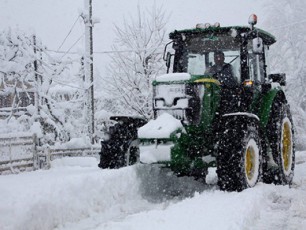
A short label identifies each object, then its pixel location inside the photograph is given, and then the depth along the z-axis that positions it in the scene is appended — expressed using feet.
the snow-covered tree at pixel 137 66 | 54.39
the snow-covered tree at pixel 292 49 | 73.97
